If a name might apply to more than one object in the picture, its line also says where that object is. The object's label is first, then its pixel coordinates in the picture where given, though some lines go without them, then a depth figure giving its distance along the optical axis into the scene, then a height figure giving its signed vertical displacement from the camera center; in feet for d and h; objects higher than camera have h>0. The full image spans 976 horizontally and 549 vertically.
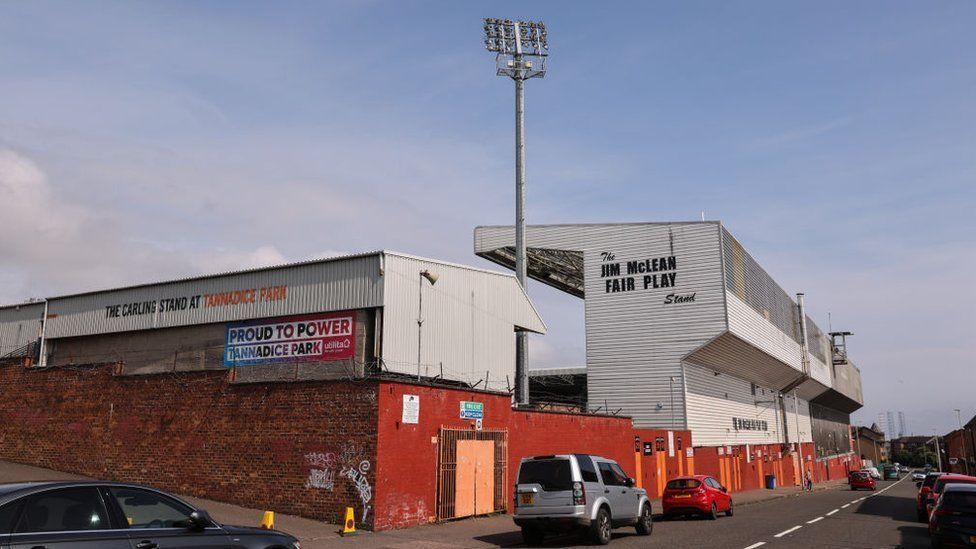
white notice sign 56.95 +1.74
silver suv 49.52 -4.65
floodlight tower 116.57 +64.31
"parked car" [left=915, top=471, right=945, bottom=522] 70.44 -6.37
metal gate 59.72 -3.35
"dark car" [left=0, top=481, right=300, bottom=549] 19.93 -2.64
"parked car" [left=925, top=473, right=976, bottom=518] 58.29 -4.65
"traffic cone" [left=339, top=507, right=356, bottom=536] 49.90 -6.37
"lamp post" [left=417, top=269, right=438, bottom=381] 75.05 +14.64
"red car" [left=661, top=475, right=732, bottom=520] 71.67 -6.64
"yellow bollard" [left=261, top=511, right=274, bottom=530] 43.16 -5.25
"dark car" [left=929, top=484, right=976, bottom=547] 41.75 -5.16
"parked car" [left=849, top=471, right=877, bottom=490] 164.55 -11.43
